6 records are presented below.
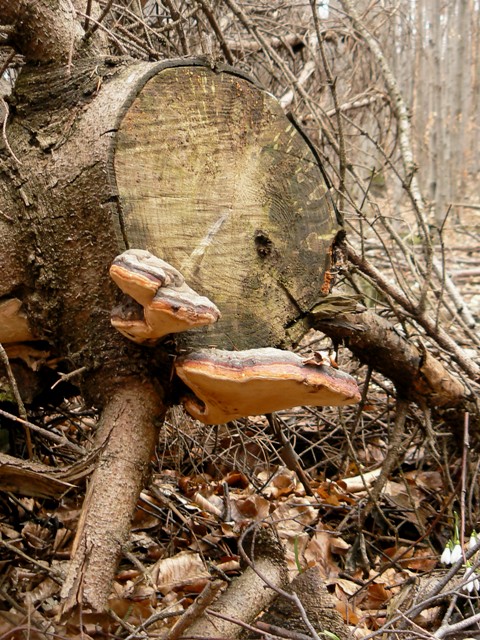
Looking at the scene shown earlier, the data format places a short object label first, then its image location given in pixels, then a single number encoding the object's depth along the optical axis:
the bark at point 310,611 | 2.15
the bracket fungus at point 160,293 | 1.82
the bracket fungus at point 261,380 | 1.94
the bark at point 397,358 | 2.83
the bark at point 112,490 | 1.88
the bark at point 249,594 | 2.02
